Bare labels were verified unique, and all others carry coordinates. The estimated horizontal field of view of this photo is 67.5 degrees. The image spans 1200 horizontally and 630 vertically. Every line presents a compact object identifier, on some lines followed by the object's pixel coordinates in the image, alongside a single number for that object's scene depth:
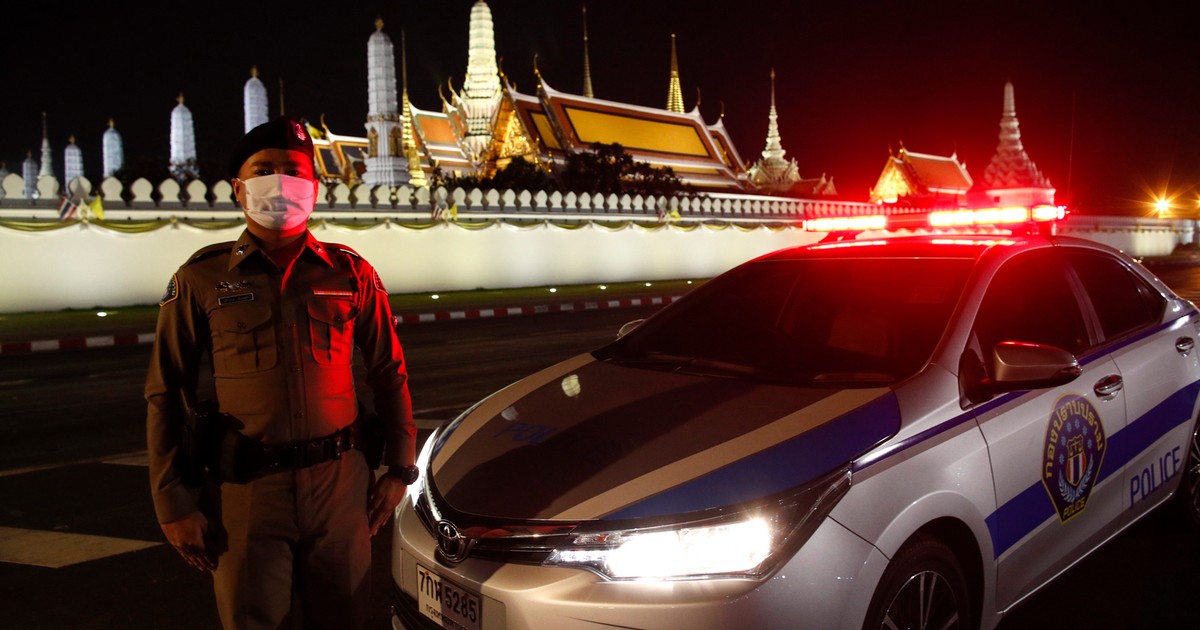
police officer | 2.12
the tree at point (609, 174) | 32.56
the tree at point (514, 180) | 29.78
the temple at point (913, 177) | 49.72
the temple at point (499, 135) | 35.09
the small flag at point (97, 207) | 17.50
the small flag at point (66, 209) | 16.94
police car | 2.13
